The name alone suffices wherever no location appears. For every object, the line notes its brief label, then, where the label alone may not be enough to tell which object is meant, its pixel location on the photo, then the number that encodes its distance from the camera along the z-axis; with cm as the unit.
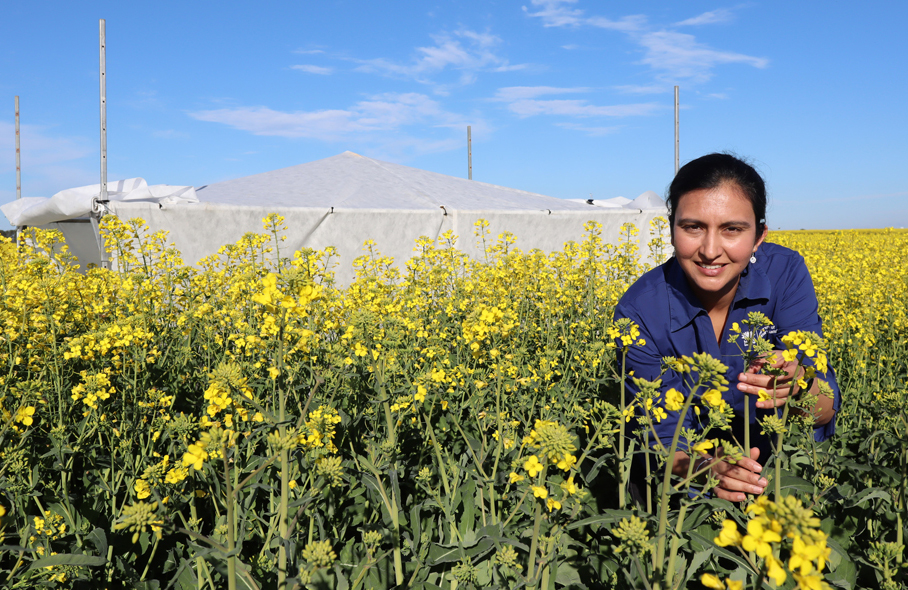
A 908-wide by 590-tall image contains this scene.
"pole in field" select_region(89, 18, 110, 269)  668
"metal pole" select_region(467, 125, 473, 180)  1839
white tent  853
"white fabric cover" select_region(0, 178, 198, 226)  810
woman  259
